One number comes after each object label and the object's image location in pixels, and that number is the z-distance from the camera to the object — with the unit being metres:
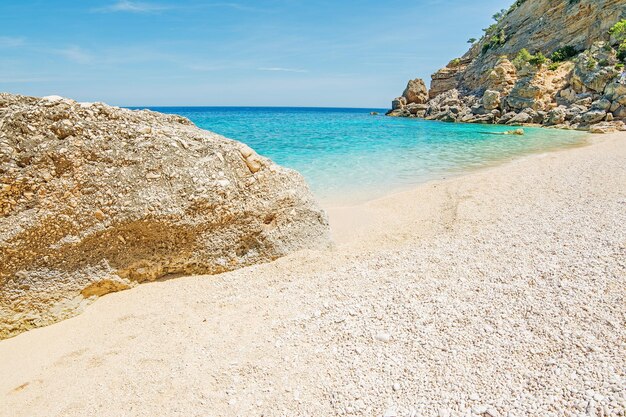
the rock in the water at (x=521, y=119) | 37.31
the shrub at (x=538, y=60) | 42.65
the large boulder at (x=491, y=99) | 44.47
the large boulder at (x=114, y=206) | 4.04
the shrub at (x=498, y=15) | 69.82
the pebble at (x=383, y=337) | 3.25
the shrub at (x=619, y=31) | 36.56
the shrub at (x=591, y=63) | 34.62
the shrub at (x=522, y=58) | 44.81
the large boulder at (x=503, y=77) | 45.44
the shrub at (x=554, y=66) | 42.05
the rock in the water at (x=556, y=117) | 33.84
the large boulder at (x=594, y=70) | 32.88
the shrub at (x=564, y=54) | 43.69
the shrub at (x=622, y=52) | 34.88
